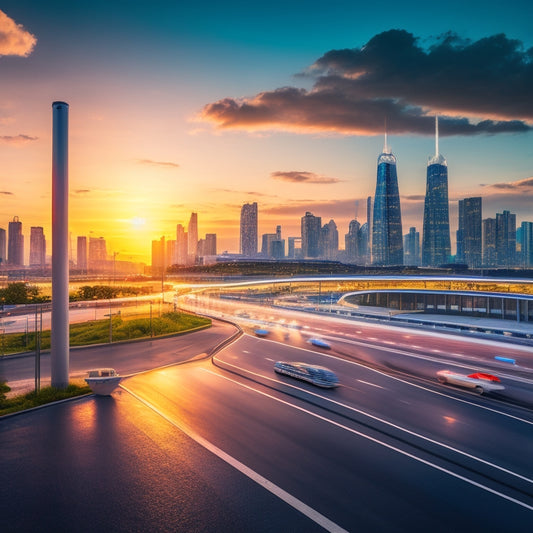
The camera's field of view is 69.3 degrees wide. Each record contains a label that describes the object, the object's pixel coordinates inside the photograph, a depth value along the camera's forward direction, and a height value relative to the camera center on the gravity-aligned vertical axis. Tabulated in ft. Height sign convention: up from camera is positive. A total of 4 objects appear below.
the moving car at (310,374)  75.27 -22.63
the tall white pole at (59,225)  66.18 +6.26
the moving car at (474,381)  73.97 -23.37
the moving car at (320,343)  115.44 -24.67
